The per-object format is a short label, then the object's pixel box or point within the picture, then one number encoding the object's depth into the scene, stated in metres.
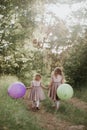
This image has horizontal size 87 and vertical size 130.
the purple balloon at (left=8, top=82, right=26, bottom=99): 9.69
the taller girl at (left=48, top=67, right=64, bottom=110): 11.45
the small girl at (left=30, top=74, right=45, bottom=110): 11.16
